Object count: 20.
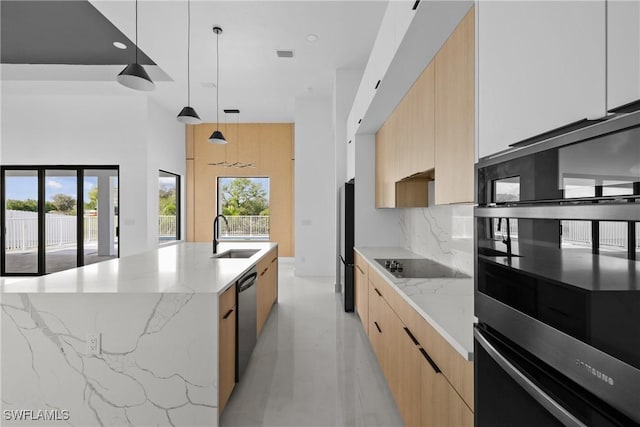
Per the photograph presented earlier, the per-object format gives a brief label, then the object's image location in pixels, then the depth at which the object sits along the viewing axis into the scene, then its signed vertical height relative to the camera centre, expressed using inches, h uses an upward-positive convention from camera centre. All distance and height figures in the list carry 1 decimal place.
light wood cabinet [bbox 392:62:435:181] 76.4 +23.7
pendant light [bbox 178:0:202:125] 149.5 +46.5
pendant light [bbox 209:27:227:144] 151.5 +86.8
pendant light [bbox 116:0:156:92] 106.5 +46.1
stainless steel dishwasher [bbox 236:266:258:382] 88.2 -31.2
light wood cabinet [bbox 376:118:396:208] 116.2 +19.4
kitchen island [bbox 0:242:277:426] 68.0 -30.1
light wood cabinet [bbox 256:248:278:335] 122.3 -30.9
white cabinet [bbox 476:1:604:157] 22.2 +12.5
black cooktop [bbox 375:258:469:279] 88.9 -16.2
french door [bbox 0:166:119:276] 244.2 +1.7
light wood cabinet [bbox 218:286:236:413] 73.0 -31.8
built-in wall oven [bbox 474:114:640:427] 18.7 -4.9
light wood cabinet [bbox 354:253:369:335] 119.3 -30.4
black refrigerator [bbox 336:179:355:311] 153.3 -13.2
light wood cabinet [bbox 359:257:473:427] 42.5 -26.2
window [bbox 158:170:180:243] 287.3 +8.2
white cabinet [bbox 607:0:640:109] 18.9 +10.0
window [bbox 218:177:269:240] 319.9 +11.1
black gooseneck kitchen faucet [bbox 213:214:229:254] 135.0 -13.0
